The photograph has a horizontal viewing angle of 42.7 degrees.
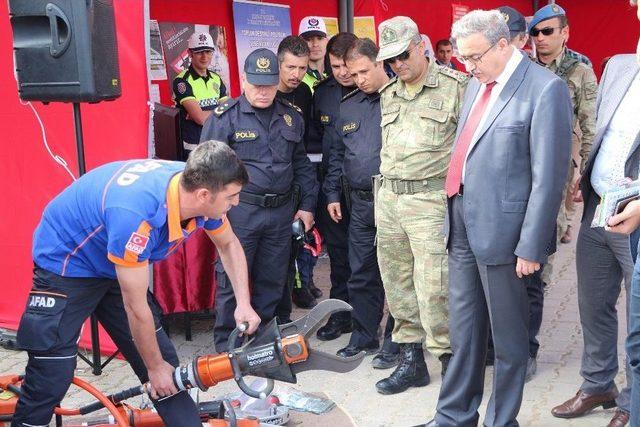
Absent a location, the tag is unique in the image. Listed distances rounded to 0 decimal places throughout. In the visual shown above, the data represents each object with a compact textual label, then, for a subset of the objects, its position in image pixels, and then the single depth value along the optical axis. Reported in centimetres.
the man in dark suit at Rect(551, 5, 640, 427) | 348
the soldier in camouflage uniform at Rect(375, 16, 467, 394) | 417
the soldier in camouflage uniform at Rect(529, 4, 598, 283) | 528
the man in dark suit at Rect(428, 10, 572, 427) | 329
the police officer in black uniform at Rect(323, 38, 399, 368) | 468
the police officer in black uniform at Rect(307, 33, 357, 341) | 526
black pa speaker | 415
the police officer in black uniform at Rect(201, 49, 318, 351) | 468
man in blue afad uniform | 293
